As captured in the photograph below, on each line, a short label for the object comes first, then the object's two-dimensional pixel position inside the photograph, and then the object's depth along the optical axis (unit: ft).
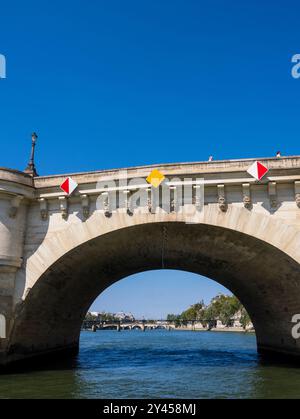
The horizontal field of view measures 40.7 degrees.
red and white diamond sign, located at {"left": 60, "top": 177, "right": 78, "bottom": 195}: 58.54
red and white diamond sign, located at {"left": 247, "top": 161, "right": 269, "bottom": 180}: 52.16
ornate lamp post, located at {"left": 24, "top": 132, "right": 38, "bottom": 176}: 66.28
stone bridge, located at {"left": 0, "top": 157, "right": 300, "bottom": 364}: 52.49
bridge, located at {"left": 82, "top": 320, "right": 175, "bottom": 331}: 523.70
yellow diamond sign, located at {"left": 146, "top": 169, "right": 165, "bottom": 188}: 54.90
